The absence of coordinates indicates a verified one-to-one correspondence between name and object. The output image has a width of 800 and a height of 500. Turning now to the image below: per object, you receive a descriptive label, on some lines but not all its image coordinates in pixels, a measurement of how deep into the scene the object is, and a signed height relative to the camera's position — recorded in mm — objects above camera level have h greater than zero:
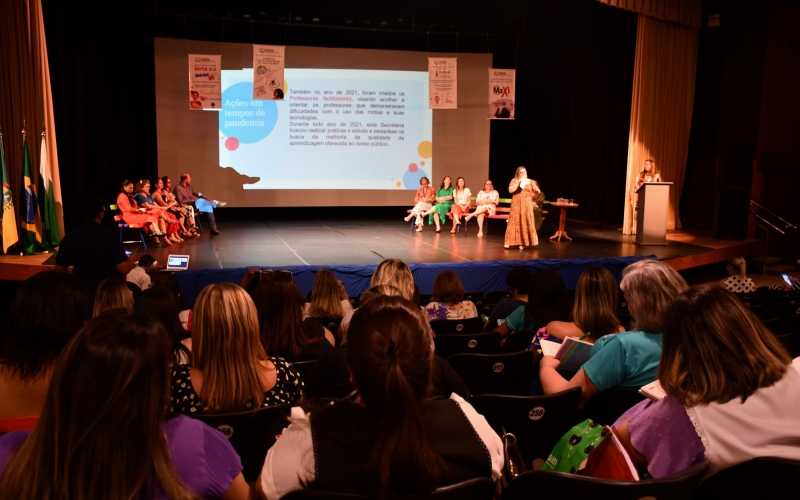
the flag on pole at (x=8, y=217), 7324 -866
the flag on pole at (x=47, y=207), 7871 -799
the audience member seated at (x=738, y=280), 6113 -1147
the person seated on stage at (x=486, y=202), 10883 -879
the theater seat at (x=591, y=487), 1408 -712
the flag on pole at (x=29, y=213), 7566 -844
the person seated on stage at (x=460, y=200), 11227 -873
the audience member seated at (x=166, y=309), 3010 -761
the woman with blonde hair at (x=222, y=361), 2145 -701
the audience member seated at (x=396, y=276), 3854 -753
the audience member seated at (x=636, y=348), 2344 -689
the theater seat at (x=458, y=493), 1290 -676
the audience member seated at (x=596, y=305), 2789 -643
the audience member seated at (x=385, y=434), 1296 -578
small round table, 10219 -1167
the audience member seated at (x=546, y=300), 3682 -827
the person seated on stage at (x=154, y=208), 9133 -900
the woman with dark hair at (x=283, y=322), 2924 -783
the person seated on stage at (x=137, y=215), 8883 -989
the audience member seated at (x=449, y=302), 4434 -1031
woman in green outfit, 11422 -913
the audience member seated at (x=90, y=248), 4660 -748
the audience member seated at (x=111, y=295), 3375 -781
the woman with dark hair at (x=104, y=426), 1156 -497
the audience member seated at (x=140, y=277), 5977 -1212
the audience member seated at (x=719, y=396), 1568 -576
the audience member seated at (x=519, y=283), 4641 -924
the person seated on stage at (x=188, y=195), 10492 -829
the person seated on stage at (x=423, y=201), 11547 -928
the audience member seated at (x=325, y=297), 3967 -899
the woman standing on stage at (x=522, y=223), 9430 -1039
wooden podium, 9719 -887
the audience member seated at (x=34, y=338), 1880 -590
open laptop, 7176 -1294
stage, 7395 -1386
